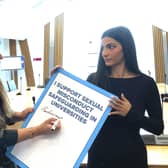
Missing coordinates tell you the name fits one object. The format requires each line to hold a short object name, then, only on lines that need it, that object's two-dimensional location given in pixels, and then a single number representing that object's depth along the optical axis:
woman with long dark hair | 1.40
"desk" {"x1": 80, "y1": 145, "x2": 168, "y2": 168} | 1.77
